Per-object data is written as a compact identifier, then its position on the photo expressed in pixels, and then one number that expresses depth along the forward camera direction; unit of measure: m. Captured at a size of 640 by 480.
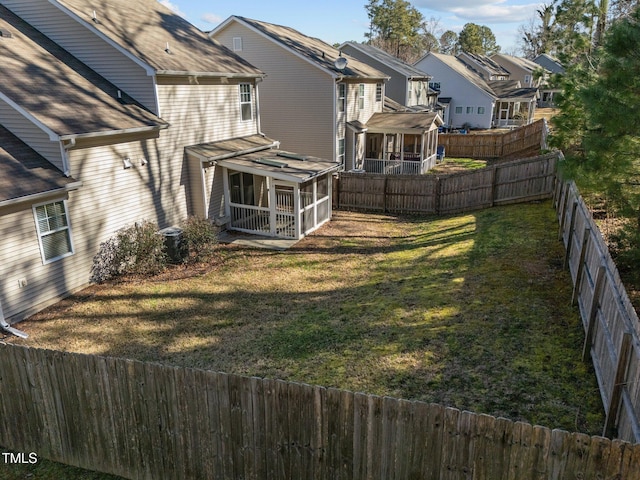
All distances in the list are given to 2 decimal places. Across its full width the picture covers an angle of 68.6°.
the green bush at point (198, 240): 14.64
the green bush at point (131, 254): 13.11
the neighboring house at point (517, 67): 68.12
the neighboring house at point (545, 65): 68.64
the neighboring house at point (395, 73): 35.97
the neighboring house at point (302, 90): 23.89
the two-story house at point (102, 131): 11.16
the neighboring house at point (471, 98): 48.03
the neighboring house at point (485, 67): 59.34
